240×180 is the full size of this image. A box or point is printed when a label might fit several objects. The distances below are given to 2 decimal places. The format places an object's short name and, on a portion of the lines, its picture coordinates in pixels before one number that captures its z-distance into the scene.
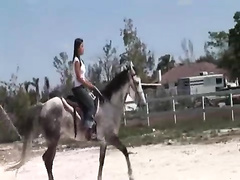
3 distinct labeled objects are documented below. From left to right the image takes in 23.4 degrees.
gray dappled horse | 10.66
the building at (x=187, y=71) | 82.06
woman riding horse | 10.48
